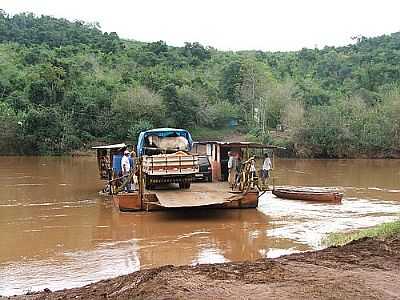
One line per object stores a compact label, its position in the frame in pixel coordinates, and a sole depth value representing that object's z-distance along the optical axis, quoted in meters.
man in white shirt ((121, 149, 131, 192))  16.97
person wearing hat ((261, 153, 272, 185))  18.76
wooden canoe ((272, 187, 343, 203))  18.47
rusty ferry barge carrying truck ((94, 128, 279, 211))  15.30
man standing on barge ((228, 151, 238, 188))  18.16
